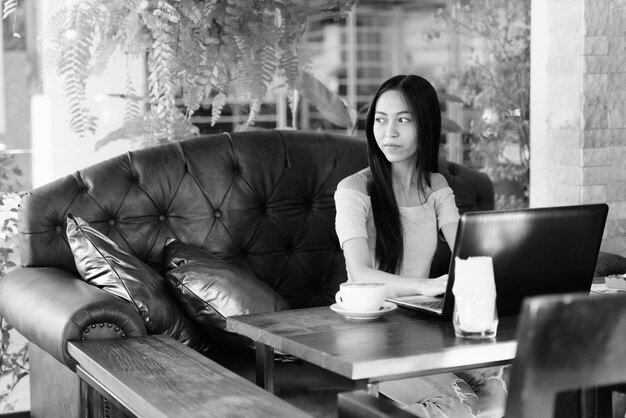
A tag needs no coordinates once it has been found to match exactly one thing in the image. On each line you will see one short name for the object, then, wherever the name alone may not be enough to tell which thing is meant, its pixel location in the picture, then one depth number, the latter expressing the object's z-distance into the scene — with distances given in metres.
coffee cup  1.80
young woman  2.38
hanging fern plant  2.90
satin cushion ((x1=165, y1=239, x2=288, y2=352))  2.38
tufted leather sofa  2.60
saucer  1.80
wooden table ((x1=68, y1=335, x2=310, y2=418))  1.59
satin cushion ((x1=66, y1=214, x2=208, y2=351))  2.32
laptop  1.62
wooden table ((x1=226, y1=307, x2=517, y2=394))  1.51
